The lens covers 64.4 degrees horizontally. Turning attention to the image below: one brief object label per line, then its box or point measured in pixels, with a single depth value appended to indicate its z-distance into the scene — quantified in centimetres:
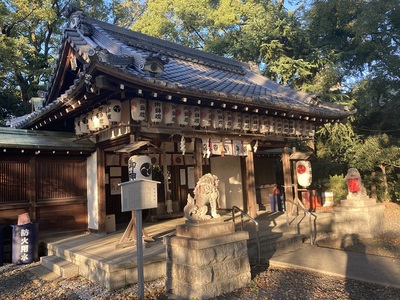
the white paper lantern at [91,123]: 870
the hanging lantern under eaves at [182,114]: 818
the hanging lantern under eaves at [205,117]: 872
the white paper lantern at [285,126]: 1106
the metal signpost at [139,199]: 480
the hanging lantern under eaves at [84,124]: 916
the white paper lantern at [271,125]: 1062
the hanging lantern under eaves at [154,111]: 764
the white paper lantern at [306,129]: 1200
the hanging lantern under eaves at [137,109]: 735
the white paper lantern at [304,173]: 1139
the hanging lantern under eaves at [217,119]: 902
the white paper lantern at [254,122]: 1006
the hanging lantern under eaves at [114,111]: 755
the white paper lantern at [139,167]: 714
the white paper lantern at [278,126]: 1084
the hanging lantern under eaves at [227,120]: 930
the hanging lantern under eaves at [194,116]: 845
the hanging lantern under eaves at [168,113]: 791
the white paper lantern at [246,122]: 982
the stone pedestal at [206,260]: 504
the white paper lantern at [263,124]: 1037
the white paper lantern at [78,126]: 947
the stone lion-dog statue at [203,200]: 571
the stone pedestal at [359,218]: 968
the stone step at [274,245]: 731
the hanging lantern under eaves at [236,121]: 956
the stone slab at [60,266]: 648
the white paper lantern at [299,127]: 1163
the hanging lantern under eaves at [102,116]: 793
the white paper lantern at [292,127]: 1138
